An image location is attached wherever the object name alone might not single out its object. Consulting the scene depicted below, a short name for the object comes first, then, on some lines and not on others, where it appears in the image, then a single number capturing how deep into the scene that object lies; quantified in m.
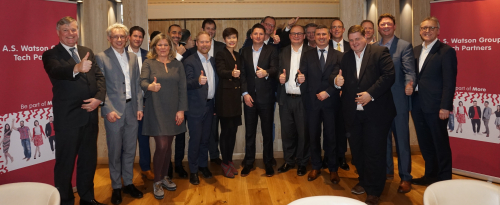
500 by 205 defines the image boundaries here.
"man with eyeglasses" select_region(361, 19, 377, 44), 4.23
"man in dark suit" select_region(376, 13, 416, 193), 3.54
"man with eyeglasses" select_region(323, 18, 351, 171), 4.10
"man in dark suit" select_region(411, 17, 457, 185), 3.39
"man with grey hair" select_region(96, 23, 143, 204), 3.29
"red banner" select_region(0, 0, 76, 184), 3.04
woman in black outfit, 3.89
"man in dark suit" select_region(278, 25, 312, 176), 4.07
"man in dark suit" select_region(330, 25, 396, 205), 3.14
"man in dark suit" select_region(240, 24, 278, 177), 4.05
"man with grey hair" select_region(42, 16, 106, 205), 2.90
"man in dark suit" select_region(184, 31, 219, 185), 3.78
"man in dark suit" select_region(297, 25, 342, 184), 3.85
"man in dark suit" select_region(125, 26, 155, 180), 3.98
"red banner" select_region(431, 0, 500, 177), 3.74
